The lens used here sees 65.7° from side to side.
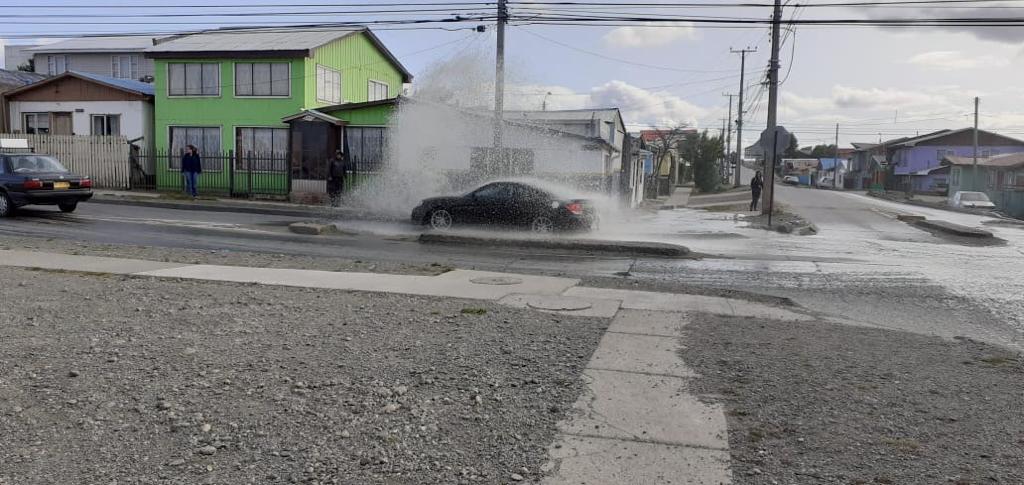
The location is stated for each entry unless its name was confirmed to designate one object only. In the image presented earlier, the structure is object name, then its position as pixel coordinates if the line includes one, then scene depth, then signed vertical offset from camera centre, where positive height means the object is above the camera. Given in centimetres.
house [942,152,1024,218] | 5428 +80
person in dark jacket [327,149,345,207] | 2602 -22
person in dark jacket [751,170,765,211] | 3294 -36
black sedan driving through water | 1722 -76
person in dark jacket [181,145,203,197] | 2716 +7
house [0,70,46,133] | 3222 +376
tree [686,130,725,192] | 6234 +118
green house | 2877 +256
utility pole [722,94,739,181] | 8399 +433
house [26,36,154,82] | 4603 +630
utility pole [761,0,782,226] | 2673 +338
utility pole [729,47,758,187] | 5976 +470
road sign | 2334 +118
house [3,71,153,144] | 3095 +229
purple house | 7406 +322
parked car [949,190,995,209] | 4428 -88
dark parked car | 1808 -44
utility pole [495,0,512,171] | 2328 +264
